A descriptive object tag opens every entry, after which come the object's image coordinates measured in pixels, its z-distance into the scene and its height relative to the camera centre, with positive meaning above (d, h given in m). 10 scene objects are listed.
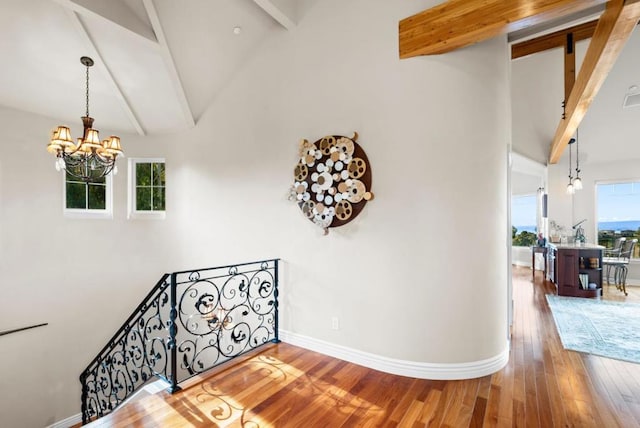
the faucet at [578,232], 6.62 -0.36
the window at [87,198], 5.03 +0.31
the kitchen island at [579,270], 5.80 -1.02
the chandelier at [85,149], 3.32 +0.75
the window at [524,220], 9.42 -0.12
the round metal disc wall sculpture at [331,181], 3.21 +0.39
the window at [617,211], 7.12 +0.12
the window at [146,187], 5.58 +0.53
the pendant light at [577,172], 6.59 +1.02
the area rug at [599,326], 3.51 -1.50
